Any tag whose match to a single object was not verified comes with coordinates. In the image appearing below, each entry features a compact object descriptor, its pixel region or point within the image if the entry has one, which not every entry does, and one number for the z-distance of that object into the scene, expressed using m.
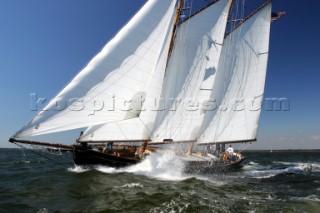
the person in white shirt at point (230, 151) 26.73
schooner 17.11
